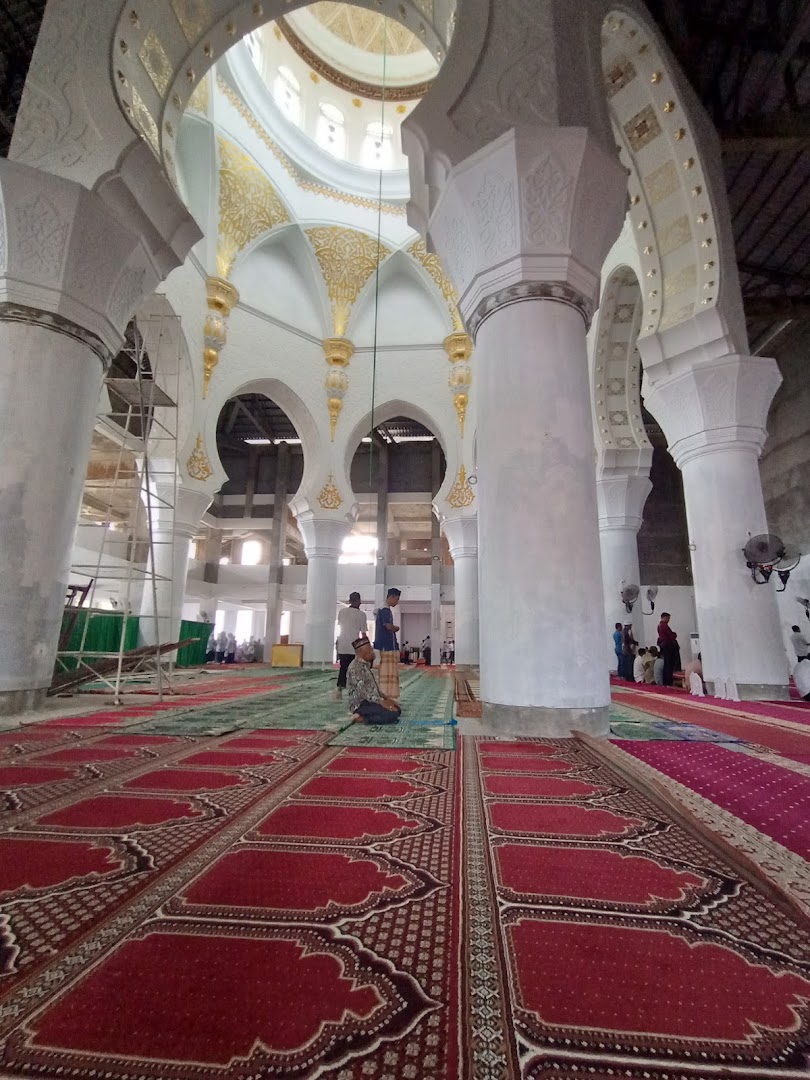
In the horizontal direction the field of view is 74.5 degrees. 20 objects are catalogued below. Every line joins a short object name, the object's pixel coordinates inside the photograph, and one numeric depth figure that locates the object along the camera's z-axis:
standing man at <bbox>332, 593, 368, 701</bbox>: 4.99
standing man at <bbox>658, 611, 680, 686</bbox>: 7.33
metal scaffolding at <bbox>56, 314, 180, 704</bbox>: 5.33
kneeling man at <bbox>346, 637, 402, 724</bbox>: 3.57
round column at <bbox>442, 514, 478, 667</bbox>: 10.52
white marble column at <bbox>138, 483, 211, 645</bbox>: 8.66
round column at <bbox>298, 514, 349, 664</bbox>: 10.78
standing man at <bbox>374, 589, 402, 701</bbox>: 4.39
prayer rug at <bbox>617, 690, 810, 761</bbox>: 2.82
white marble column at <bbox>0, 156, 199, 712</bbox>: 3.50
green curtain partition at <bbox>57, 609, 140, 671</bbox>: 9.16
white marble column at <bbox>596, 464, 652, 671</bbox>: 8.36
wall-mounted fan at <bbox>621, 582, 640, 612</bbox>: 8.17
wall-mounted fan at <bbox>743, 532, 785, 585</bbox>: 4.77
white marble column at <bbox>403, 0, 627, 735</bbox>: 3.09
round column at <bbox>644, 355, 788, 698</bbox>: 4.98
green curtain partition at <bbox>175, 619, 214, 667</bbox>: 11.83
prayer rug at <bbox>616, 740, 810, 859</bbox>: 1.57
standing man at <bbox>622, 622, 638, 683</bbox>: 8.45
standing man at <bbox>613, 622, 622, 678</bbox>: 8.35
